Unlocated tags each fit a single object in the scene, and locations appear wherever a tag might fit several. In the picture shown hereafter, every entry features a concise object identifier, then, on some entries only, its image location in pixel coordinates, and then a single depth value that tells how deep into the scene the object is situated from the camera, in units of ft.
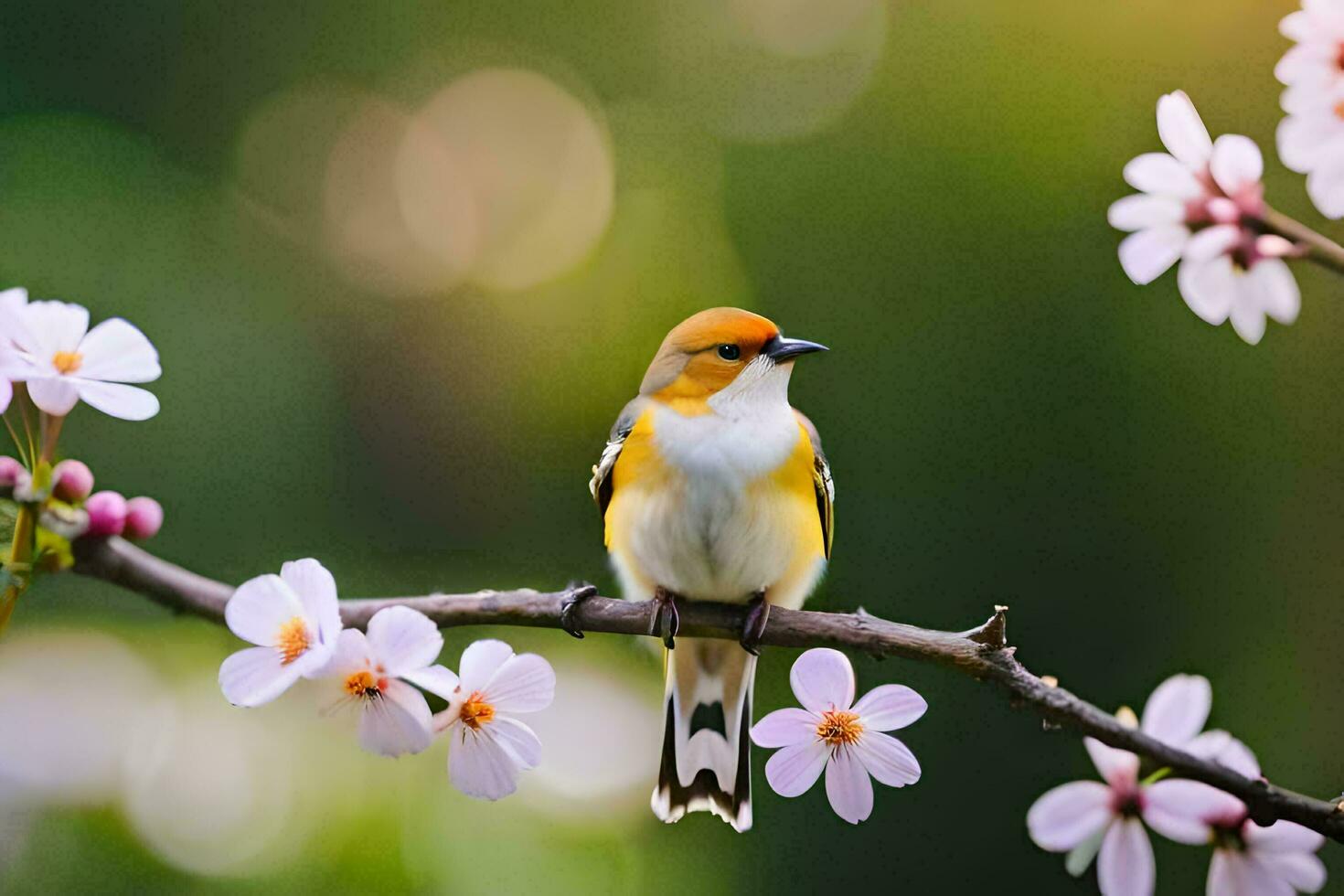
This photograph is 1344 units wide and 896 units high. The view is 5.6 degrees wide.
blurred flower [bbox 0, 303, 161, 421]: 9.61
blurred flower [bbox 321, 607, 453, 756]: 9.57
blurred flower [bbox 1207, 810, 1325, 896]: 9.62
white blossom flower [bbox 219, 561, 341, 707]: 9.56
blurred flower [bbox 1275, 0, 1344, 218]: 9.48
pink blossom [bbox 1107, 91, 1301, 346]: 9.52
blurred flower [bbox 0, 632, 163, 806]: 10.49
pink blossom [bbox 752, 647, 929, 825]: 9.61
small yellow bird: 10.05
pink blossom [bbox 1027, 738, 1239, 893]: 9.63
